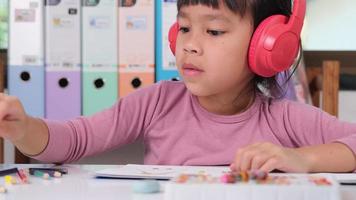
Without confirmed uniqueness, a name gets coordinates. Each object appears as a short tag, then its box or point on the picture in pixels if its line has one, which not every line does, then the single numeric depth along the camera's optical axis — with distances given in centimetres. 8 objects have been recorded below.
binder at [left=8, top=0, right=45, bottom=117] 156
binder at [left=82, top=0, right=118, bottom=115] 156
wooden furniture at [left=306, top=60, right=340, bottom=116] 171
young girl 124
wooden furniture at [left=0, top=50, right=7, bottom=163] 153
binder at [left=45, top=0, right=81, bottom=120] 156
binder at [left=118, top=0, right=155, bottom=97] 156
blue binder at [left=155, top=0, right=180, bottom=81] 156
